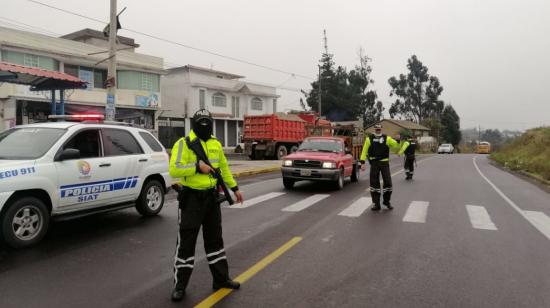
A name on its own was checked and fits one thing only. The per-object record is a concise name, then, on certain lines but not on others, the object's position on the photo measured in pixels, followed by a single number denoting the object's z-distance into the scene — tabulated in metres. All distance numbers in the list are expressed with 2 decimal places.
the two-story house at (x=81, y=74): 25.08
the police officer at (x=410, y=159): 17.64
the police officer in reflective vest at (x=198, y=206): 4.42
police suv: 6.03
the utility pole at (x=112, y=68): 14.81
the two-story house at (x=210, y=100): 39.91
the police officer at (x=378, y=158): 9.94
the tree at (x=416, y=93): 90.88
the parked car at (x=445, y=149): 64.25
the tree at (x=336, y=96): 62.91
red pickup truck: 12.94
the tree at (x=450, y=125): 92.62
